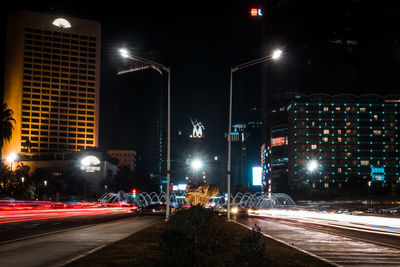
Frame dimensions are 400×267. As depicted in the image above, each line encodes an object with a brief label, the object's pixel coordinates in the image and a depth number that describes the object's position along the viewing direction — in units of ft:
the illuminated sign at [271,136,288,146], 594.24
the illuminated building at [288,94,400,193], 535.19
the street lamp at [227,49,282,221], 85.30
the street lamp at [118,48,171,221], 88.84
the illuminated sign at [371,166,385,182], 433.40
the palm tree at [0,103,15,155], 290.91
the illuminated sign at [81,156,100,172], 399.03
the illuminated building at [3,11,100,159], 542.16
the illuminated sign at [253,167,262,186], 591.04
